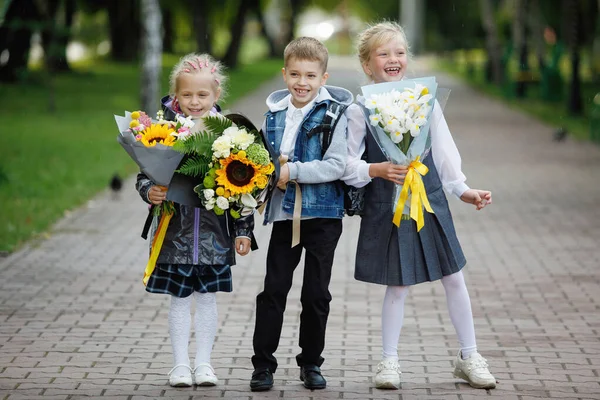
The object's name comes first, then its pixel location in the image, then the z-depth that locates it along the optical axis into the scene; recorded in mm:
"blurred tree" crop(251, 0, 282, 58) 54156
